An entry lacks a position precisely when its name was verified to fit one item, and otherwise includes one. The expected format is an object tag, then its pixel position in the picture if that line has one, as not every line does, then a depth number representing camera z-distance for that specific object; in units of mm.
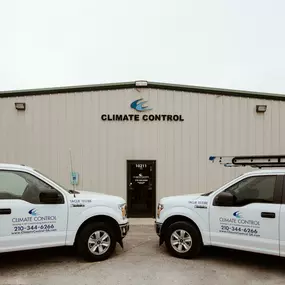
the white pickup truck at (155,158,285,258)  4820
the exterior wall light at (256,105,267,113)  10078
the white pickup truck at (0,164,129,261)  4840
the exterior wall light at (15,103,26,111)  9938
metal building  10023
